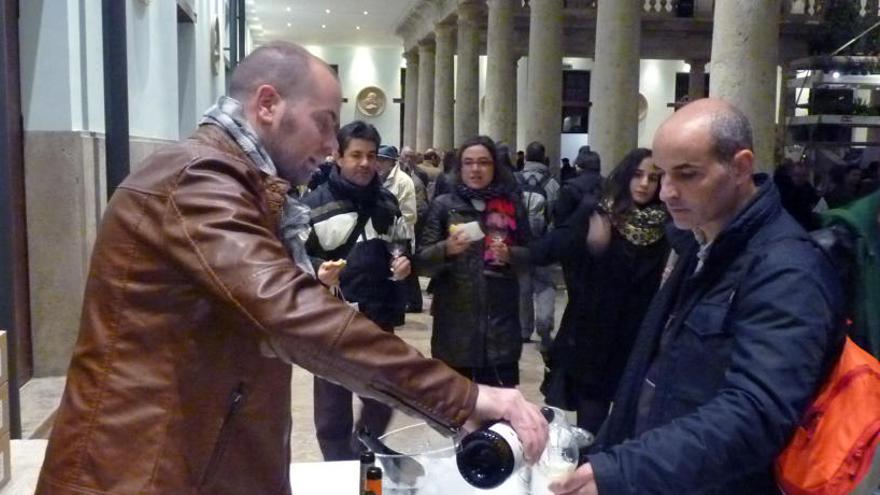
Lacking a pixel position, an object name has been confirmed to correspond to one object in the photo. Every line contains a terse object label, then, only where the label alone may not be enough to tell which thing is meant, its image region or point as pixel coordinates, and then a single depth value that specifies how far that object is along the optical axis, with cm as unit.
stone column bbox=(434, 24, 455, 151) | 2333
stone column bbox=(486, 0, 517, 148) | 1731
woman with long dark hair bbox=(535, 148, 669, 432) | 433
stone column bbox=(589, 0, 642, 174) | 1112
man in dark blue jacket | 187
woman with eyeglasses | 472
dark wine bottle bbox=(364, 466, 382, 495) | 224
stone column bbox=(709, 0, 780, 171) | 676
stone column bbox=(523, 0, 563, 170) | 1480
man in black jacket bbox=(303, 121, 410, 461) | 448
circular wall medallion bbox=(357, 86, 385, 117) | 3559
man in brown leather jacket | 157
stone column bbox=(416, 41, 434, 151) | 2717
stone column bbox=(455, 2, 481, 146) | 2055
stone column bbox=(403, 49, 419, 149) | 3094
